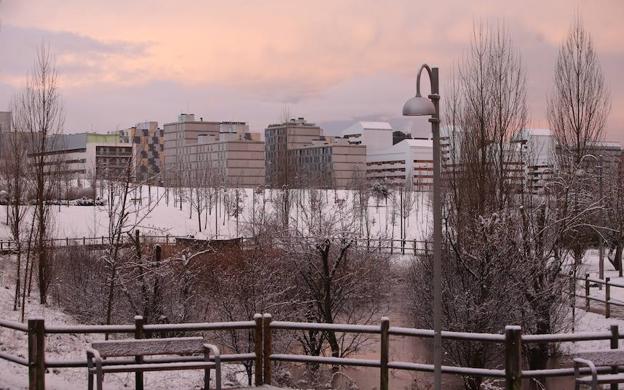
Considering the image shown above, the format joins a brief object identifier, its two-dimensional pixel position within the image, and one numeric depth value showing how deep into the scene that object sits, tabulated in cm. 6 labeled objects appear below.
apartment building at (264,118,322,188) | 14575
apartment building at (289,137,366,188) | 14525
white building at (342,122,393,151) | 17000
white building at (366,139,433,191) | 15575
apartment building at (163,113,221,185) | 15275
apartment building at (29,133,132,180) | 13839
